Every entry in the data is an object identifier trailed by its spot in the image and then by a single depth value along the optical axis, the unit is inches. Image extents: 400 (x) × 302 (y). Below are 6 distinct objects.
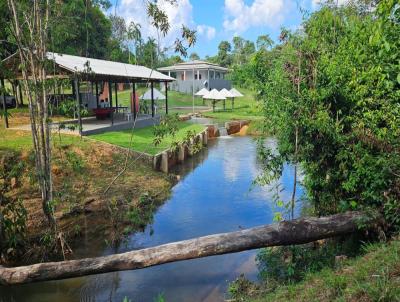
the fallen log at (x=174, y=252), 222.5
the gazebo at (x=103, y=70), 417.6
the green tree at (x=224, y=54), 2667.3
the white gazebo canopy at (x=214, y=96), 1516.5
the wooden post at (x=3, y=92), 284.8
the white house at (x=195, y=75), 1939.0
